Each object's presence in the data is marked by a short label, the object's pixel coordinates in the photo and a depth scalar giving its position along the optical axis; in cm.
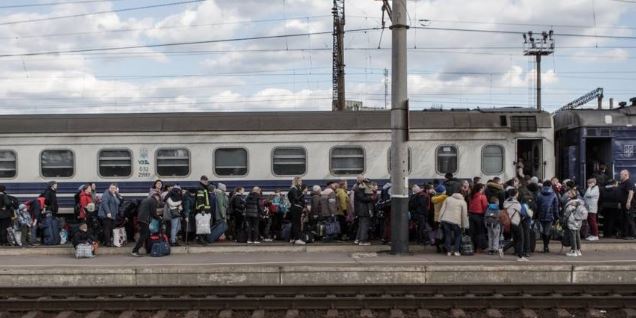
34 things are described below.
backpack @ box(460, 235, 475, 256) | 1565
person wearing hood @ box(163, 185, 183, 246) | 1669
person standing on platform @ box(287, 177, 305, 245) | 1723
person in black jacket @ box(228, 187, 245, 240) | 1750
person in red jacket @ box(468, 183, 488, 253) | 1597
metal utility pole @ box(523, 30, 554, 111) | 5381
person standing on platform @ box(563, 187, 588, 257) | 1525
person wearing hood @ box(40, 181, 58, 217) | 1778
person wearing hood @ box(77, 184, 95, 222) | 1702
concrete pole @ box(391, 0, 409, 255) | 1562
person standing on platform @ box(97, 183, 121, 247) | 1678
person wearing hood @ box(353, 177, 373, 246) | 1703
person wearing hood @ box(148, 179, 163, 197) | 1673
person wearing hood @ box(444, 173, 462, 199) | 1650
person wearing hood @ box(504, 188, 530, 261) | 1498
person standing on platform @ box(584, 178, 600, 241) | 1695
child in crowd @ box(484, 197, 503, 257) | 1548
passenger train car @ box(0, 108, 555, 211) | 2017
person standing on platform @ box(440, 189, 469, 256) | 1554
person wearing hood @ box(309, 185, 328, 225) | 1745
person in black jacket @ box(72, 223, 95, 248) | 1559
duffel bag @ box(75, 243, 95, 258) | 1553
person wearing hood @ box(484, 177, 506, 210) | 1611
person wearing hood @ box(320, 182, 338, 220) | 1739
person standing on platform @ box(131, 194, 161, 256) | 1586
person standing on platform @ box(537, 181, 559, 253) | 1602
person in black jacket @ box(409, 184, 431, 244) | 1669
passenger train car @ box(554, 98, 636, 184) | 1950
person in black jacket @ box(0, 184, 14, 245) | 1698
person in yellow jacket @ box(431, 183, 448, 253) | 1599
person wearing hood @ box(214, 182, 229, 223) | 1737
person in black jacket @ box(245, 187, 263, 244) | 1728
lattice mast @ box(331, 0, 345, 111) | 3412
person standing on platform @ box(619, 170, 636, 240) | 1713
